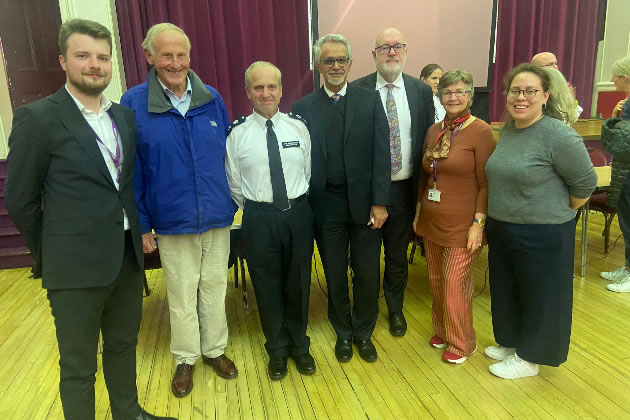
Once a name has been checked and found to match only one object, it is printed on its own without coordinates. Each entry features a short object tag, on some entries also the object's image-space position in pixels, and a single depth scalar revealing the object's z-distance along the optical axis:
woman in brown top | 2.20
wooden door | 4.41
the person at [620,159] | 3.05
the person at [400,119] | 2.46
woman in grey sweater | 1.97
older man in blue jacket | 2.00
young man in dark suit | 1.53
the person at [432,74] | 3.81
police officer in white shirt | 2.12
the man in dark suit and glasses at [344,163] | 2.23
